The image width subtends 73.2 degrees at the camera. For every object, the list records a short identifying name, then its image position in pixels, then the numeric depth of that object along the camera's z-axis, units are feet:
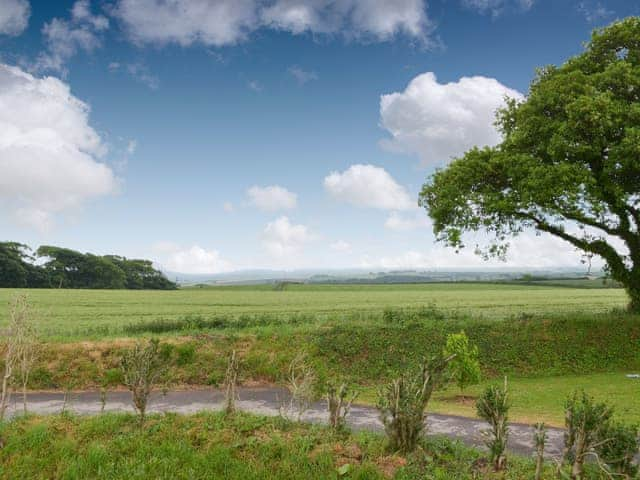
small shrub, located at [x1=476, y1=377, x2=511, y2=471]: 28.71
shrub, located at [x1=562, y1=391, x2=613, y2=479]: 25.21
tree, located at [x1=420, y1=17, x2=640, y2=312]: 70.08
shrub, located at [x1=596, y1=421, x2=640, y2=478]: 25.18
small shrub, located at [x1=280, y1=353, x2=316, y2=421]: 37.88
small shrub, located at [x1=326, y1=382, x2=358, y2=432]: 34.47
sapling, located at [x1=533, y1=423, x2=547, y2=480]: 26.11
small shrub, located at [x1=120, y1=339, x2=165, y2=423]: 36.73
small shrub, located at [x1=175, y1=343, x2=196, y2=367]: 66.90
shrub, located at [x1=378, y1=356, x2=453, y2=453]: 30.89
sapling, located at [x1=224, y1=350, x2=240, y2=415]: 39.02
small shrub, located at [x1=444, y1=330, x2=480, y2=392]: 52.54
